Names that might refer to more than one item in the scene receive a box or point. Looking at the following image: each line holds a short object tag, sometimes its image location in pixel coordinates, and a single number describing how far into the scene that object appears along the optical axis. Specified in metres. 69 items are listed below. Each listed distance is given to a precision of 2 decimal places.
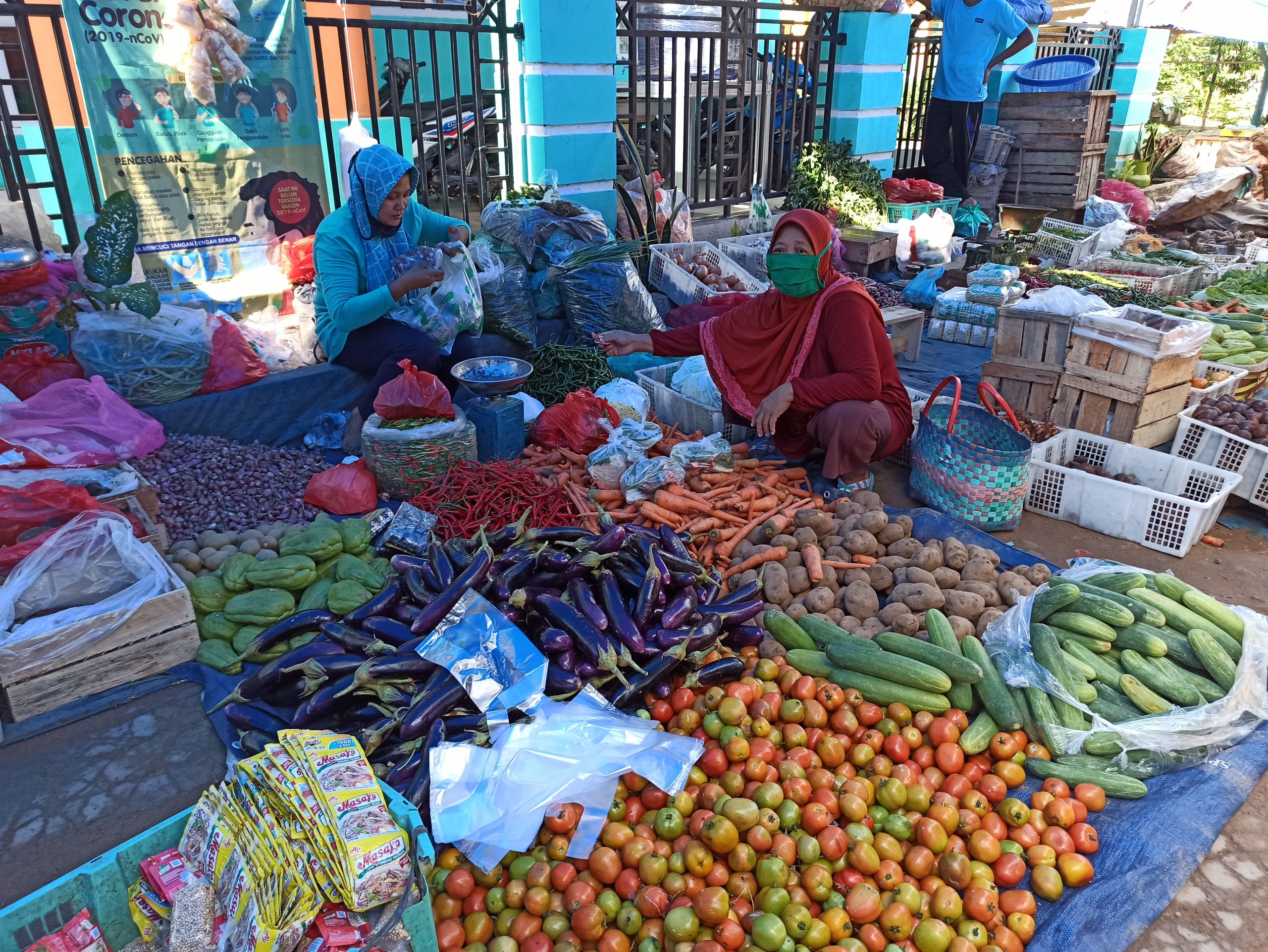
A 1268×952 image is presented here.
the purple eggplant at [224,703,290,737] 2.54
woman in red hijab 3.95
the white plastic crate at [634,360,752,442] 4.72
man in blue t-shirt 9.57
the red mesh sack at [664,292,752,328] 5.77
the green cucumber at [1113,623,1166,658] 2.69
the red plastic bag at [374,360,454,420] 4.11
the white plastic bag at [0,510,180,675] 2.70
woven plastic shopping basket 3.79
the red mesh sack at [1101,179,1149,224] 11.28
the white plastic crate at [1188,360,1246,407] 4.64
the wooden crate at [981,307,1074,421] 4.55
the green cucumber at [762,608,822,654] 2.92
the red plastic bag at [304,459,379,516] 4.02
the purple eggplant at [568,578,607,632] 2.70
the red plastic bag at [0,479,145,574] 2.99
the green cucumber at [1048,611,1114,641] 2.76
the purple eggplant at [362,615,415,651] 2.69
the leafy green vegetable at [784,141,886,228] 8.77
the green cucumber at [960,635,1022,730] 2.57
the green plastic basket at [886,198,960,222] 9.27
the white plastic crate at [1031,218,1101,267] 9.09
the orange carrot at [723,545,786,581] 3.39
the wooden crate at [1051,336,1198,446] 4.22
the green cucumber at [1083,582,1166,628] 2.80
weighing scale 4.45
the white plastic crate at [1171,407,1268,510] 4.11
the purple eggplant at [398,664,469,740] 2.39
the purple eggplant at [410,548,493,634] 2.68
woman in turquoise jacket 4.41
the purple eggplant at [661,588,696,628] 2.75
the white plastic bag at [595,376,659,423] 4.66
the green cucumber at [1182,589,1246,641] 2.79
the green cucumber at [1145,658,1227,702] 2.61
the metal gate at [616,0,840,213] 7.71
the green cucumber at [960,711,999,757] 2.49
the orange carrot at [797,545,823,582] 3.24
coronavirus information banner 4.59
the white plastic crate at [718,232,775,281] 7.47
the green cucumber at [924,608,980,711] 2.66
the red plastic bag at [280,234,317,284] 5.24
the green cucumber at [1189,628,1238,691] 2.62
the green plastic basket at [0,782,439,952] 1.74
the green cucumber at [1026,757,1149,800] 2.38
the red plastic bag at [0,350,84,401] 4.03
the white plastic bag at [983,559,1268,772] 2.50
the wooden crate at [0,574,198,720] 2.69
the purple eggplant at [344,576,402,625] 2.83
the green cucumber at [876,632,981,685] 2.63
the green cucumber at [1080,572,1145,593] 2.97
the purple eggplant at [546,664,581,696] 2.53
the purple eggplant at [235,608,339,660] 2.86
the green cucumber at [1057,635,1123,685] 2.69
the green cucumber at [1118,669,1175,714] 2.56
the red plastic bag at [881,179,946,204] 9.55
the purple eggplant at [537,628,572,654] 2.61
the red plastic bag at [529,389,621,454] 4.46
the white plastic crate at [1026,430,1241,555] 3.79
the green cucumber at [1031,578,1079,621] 2.84
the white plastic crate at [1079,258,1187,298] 7.37
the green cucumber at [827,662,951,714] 2.60
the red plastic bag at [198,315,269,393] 4.60
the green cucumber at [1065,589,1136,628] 2.76
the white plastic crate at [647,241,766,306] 6.43
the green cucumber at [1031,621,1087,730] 2.57
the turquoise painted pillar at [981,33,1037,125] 10.98
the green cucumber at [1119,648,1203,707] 2.57
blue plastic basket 10.36
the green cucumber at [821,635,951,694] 2.61
